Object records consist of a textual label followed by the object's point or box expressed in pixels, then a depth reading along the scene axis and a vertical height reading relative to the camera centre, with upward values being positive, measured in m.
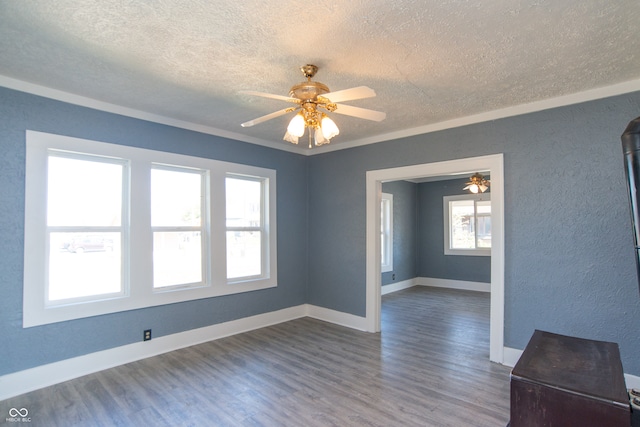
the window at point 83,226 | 3.12 -0.05
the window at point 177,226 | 3.79 -0.06
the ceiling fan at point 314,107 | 2.28 +0.80
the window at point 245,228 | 4.48 -0.11
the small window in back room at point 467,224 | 7.59 -0.13
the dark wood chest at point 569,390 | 1.52 -0.83
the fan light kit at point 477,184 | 5.95 +0.63
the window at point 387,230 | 7.36 -0.24
